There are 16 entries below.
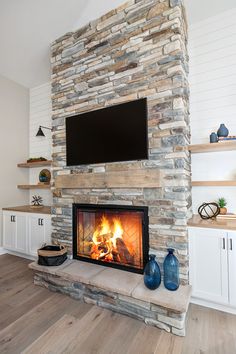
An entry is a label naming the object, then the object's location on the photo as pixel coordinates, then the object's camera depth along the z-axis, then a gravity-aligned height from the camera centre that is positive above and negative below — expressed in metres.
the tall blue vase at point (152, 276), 1.88 -0.92
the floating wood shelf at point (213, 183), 2.31 -0.07
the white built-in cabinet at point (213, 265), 1.92 -0.87
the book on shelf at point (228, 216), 2.25 -0.44
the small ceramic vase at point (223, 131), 2.32 +0.54
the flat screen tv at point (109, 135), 2.27 +0.55
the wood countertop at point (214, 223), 1.97 -0.48
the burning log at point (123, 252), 2.29 -0.86
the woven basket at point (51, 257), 2.39 -0.93
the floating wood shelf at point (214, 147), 2.21 +0.35
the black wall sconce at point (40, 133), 3.92 +0.92
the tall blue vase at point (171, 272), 1.90 -0.89
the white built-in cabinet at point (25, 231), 3.20 -0.87
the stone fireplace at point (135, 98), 2.09 +0.93
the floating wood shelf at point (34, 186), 3.71 -0.12
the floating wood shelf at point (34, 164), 3.74 +0.31
